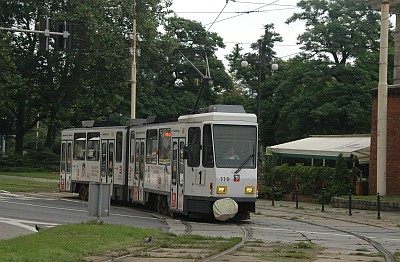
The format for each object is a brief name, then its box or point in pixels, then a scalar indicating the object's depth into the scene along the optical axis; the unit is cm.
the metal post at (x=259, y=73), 3753
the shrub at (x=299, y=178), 3547
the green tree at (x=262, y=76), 5972
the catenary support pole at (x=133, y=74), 4153
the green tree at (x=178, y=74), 6669
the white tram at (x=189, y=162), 2306
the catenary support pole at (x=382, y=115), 3181
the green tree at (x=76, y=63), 5900
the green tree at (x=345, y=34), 5375
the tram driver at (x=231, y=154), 2320
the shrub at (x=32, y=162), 6134
